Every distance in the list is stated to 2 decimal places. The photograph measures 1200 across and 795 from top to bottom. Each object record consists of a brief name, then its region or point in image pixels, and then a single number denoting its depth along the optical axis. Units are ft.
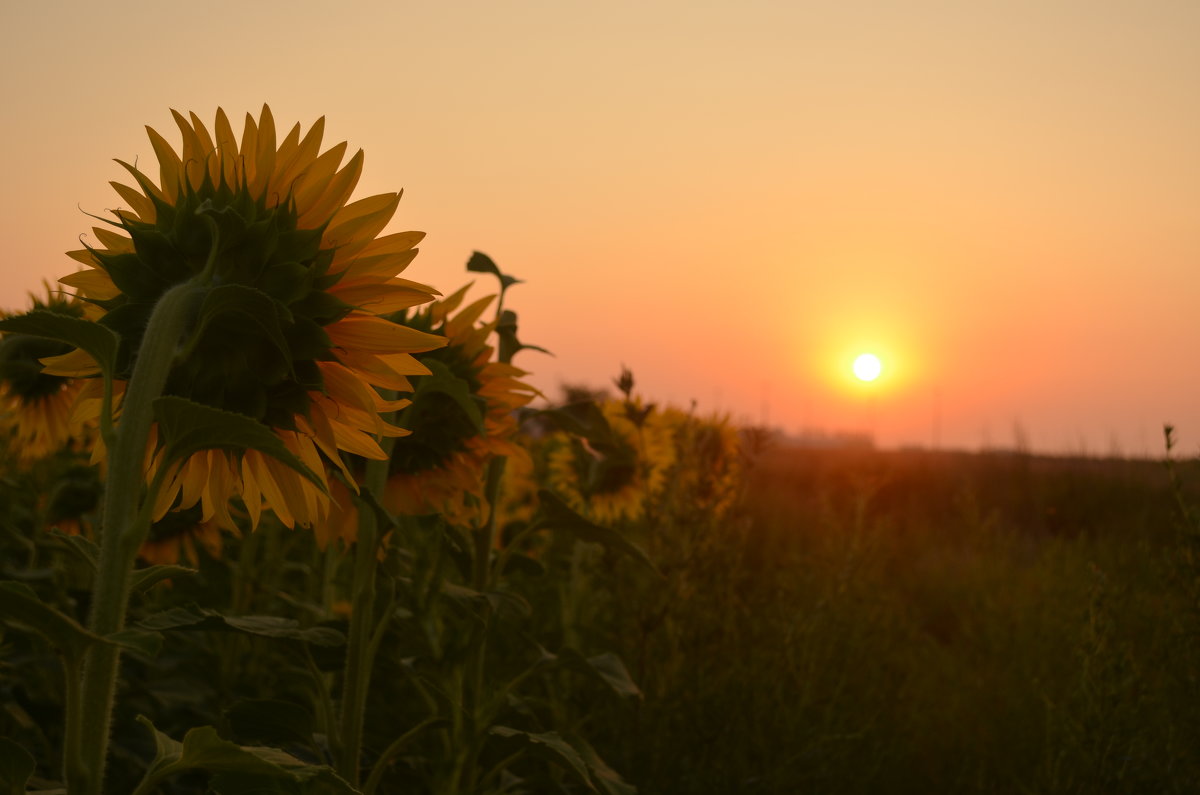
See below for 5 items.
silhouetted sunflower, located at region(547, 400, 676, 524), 12.66
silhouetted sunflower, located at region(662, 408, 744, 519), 8.57
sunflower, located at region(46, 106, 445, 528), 2.94
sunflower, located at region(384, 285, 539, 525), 5.65
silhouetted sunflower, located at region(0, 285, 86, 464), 6.95
